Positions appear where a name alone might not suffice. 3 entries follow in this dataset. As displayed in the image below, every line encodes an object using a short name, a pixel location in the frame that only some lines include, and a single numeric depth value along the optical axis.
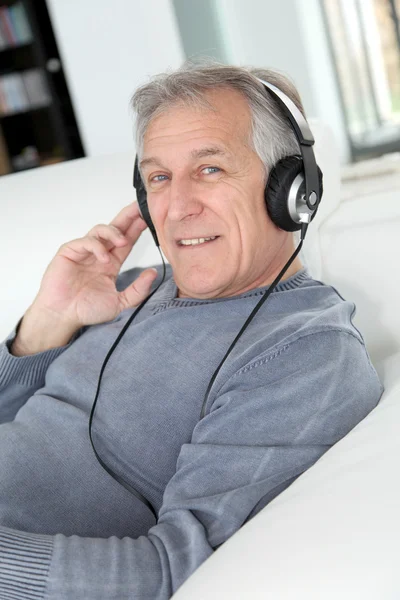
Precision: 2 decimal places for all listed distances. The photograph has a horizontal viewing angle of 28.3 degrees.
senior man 0.96
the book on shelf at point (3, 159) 5.71
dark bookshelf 5.39
